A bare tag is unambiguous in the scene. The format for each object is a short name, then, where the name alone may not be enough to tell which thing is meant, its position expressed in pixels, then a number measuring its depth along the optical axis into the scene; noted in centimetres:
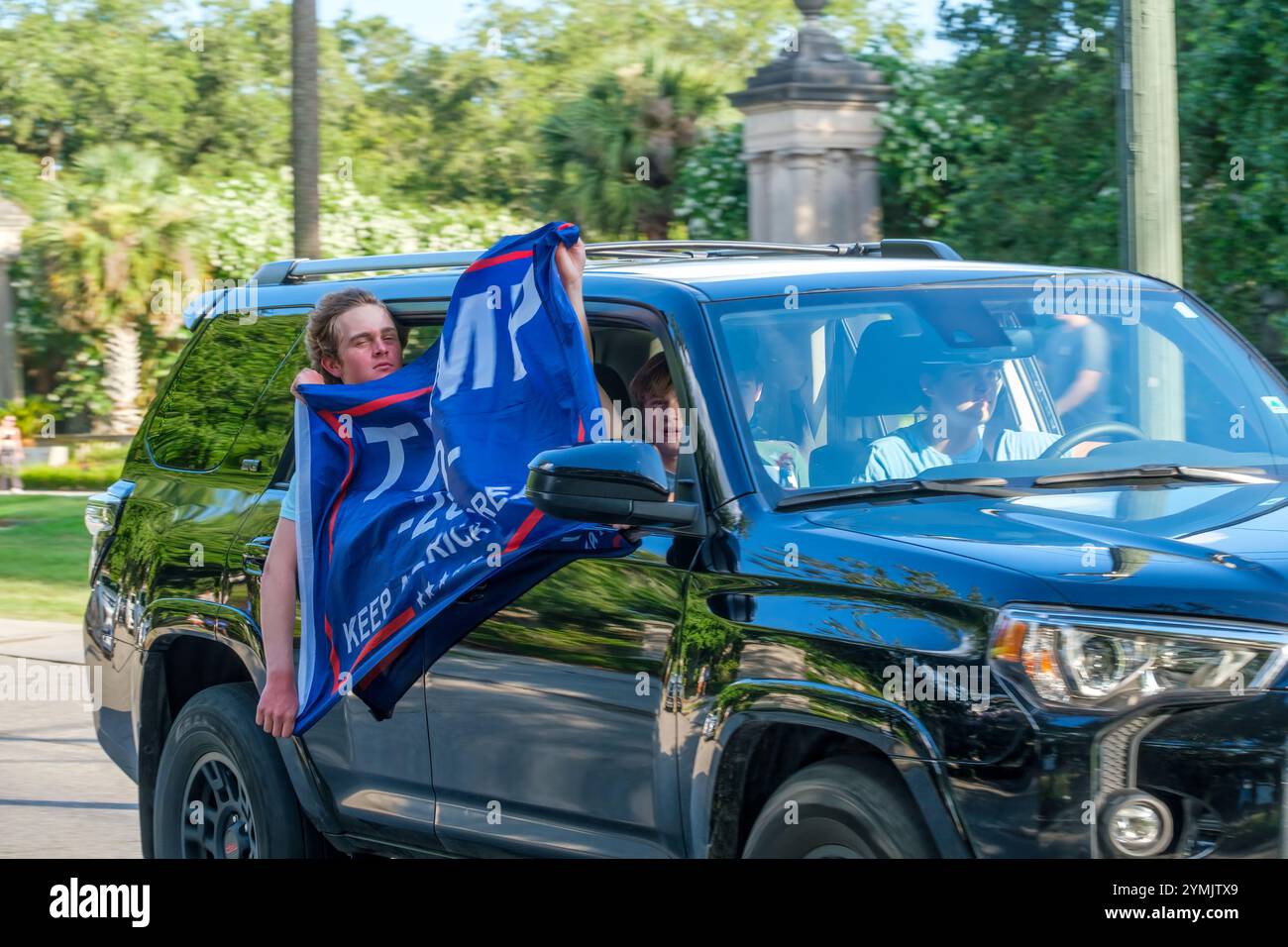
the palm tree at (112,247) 2823
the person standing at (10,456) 2392
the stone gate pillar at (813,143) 1678
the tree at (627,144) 2230
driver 434
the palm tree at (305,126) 1300
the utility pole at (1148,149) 738
